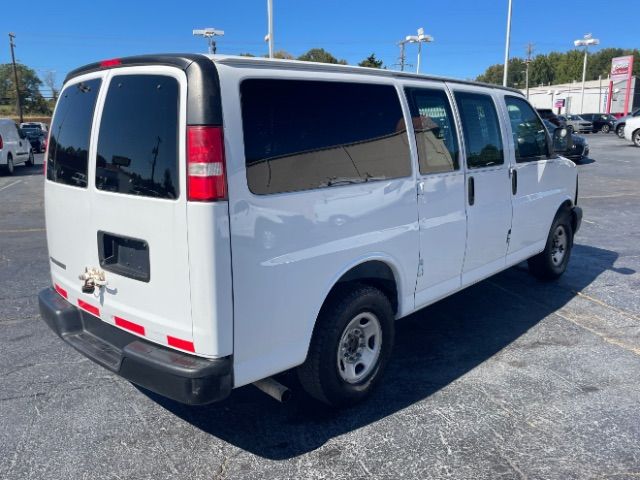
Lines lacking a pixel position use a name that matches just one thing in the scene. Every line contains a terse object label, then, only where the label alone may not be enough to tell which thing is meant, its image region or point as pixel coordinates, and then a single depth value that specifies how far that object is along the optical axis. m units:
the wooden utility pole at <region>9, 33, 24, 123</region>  55.94
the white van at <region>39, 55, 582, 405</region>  2.58
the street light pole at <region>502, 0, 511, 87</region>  27.77
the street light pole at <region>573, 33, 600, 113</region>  54.47
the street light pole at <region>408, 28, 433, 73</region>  27.91
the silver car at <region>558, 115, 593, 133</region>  39.59
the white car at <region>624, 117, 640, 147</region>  26.43
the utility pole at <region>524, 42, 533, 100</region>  85.46
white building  55.02
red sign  52.66
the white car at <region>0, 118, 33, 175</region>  18.16
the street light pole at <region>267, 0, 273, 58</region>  17.47
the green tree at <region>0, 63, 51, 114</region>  85.38
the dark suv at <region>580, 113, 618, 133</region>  39.94
